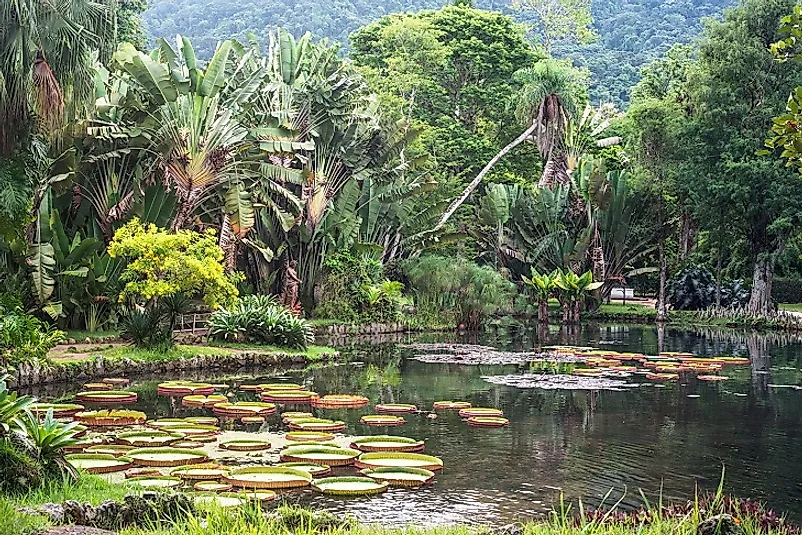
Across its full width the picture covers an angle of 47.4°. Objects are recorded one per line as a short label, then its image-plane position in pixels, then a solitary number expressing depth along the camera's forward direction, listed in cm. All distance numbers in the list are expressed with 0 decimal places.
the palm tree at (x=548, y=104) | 3756
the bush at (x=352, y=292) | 2783
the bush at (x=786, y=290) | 4159
